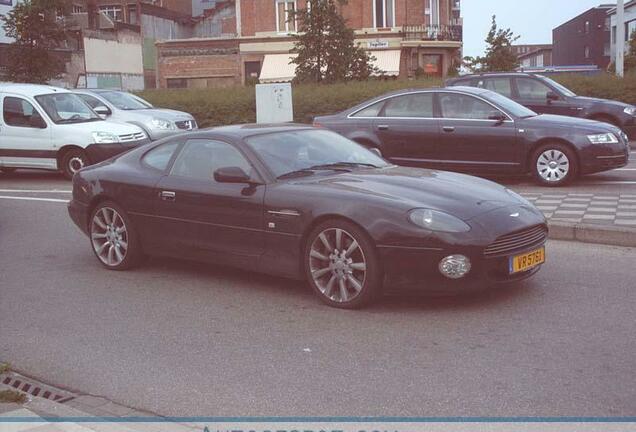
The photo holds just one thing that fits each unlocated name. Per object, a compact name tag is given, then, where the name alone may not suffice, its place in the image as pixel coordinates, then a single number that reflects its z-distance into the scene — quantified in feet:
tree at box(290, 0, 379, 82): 90.33
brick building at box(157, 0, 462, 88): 159.63
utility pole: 83.25
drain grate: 15.90
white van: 52.54
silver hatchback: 60.75
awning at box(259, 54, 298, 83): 159.94
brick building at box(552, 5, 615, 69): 279.90
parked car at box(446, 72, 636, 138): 57.00
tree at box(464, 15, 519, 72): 114.93
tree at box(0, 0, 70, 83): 85.25
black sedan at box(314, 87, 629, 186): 42.14
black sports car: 20.36
